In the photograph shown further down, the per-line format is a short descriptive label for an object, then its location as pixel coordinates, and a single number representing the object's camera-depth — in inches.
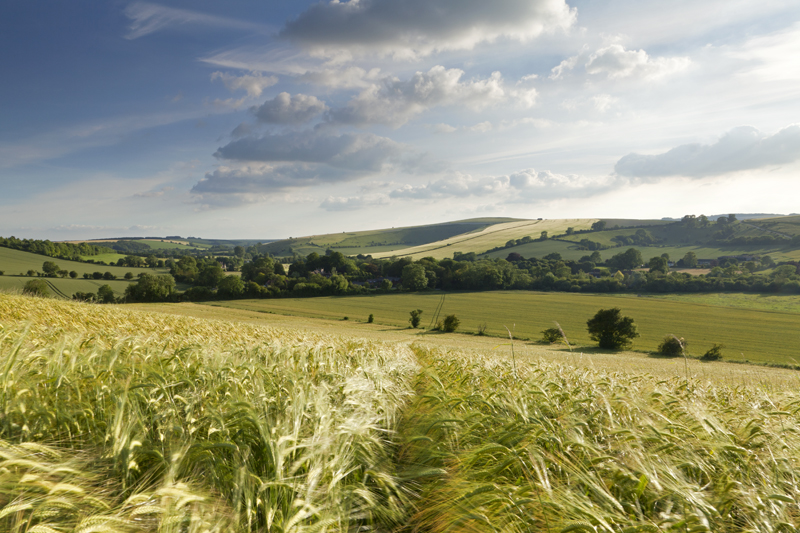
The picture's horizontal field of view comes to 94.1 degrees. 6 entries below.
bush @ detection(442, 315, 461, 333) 2151.8
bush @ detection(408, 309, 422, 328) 2251.5
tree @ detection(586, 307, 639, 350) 1940.2
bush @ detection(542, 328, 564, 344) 1885.3
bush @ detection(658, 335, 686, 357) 1722.8
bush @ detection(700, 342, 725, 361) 1633.9
